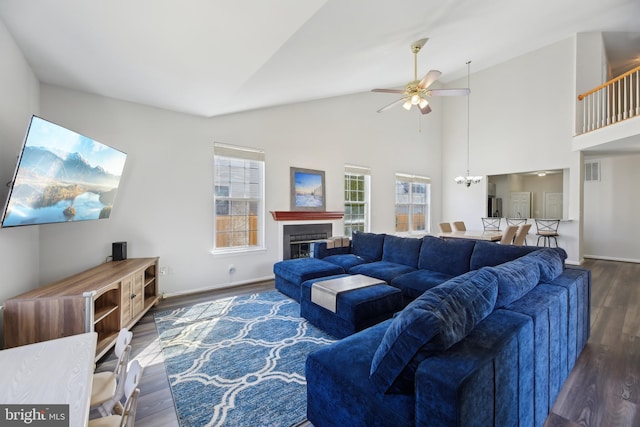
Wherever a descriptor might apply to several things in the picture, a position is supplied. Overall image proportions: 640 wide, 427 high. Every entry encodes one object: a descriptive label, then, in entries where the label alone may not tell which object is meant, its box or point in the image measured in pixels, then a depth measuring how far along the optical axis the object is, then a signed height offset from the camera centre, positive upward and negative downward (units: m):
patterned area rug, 1.71 -1.27
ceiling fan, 3.68 +1.68
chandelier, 6.26 +0.72
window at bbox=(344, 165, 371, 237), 5.80 +0.26
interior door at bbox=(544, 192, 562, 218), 8.09 +0.14
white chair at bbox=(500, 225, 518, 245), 4.87 -0.47
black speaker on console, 3.24 -0.49
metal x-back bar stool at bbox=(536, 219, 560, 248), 6.14 -0.49
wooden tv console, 1.98 -0.79
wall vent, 6.69 +0.99
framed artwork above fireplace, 4.92 +0.39
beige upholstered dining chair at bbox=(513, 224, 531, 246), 5.34 -0.50
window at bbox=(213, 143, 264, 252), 4.20 +0.20
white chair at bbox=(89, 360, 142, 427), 1.06 -0.71
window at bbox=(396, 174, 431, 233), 6.88 +0.18
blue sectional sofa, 1.02 -0.68
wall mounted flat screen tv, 1.92 +0.29
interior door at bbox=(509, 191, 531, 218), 8.65 +0.18
